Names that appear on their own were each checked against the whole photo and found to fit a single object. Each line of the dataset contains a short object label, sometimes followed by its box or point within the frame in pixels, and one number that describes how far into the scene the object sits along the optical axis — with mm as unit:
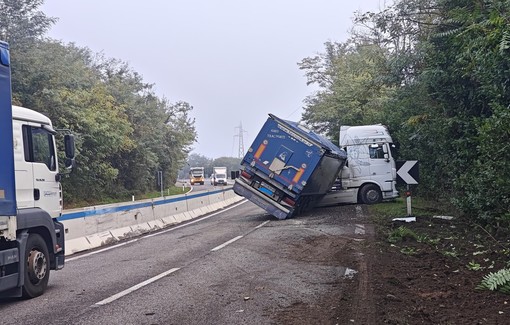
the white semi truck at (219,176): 77562
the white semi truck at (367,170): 24172
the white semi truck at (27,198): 7766
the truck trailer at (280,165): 19312
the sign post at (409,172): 18453
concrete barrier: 14156
